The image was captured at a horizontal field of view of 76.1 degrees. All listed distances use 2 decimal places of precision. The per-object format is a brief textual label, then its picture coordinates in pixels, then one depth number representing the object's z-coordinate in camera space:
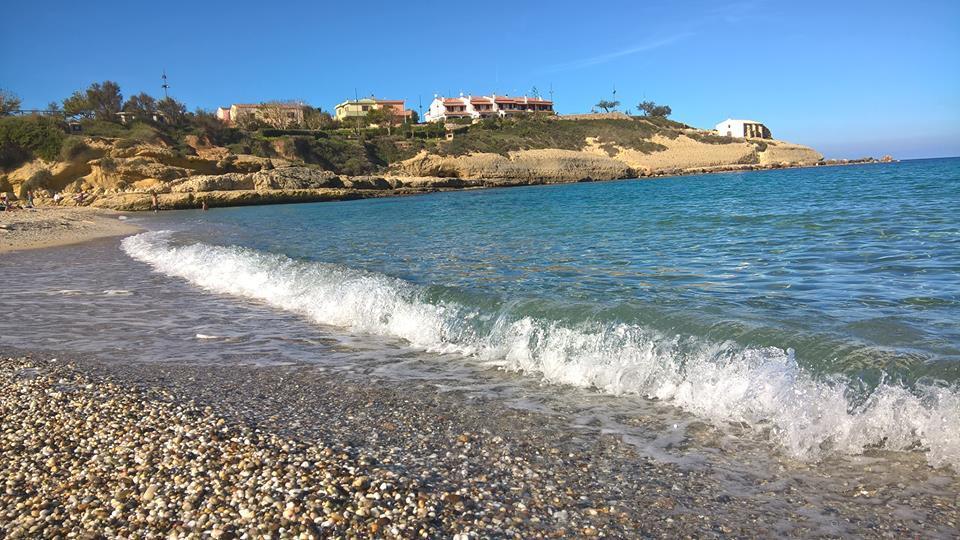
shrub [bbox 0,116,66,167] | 47.34
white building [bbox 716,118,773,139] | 119.81
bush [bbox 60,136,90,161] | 47.22
